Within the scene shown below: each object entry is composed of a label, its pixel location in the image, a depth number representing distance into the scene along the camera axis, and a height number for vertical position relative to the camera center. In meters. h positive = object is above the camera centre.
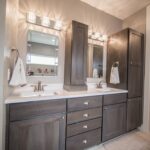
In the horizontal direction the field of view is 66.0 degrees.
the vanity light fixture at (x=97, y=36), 2.57 +0.88
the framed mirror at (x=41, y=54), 1.91 +0.34
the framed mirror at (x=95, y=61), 2.54 +0.30
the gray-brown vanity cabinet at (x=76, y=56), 1.98 +0.32
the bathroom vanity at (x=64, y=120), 1.29 -0.63
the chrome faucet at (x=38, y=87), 1.86 -0.22
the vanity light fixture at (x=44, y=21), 1.87 +0.90
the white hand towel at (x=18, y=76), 1.44 -0.04
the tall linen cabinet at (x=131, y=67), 2.31 +0.17
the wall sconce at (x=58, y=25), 2.11 +0.90
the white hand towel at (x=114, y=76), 2.40 -0.03
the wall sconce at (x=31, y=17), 1.86 +0.91
